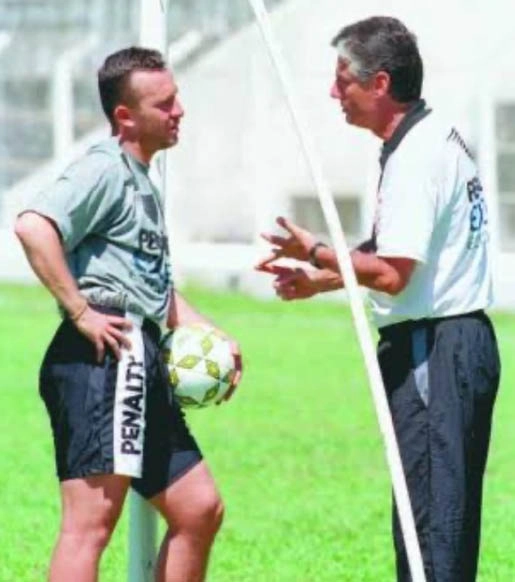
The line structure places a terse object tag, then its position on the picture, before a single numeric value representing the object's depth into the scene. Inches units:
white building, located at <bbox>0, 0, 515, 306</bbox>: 1792.6
